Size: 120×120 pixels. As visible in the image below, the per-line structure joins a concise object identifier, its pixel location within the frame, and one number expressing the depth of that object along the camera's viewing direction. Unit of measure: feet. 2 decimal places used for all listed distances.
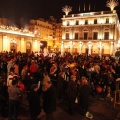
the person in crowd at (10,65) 24.18
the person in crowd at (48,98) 12.17
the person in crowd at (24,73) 20.62
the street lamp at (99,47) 103.40
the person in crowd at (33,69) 23.68
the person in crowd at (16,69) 23.28
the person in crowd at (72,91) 15.39
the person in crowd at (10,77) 16.02
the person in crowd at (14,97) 13.19
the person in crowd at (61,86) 19.12
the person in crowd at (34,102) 12.67
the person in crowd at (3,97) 14.38
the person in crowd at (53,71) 22.80
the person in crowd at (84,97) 15.19
